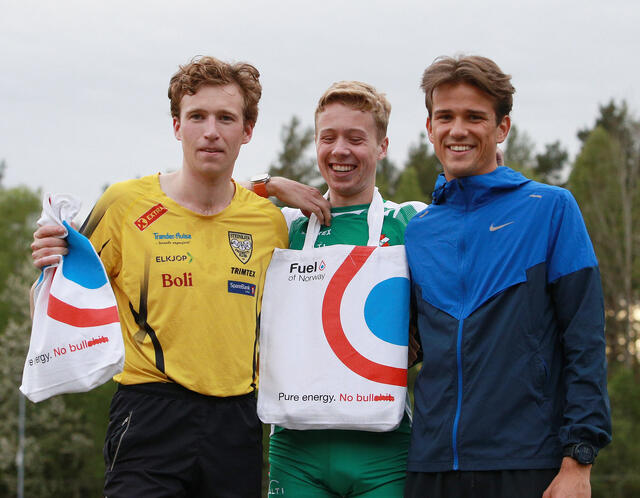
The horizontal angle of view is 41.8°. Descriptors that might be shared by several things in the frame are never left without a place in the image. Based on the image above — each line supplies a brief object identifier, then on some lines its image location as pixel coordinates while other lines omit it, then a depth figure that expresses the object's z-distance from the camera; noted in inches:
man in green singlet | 169.2
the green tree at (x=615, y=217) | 1346.0
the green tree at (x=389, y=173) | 1778.1
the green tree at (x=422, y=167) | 1464.9
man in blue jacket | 144.4
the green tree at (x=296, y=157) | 1648.6
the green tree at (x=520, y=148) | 1843.0
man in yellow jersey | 165.8
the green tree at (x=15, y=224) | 1620.3
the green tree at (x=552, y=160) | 1850.4
